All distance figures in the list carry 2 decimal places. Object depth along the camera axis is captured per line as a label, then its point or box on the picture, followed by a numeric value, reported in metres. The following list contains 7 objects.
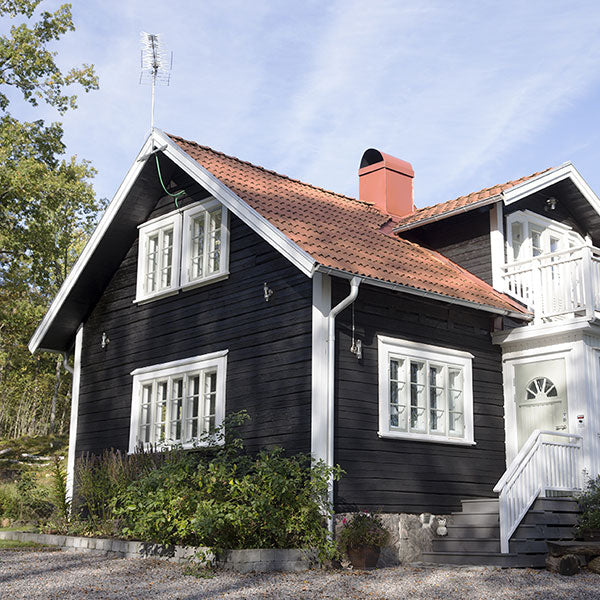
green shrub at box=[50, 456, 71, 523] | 13.67
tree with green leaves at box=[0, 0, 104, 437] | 21.84
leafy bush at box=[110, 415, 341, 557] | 9.56
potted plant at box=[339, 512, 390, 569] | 9.91
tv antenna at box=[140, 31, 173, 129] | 14.65
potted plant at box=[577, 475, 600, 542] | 10.86
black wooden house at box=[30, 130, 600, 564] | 11.05
